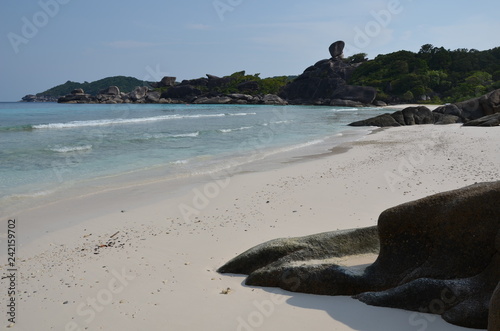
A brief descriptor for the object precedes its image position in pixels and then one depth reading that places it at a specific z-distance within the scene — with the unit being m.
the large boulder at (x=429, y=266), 3.31
